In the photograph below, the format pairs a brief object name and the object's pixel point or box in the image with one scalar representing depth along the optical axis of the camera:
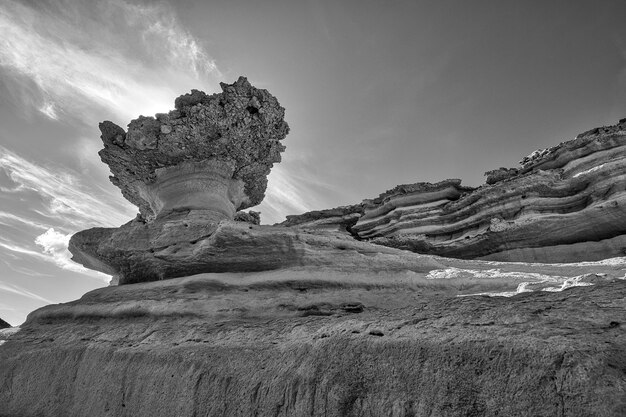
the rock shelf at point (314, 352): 2.58
